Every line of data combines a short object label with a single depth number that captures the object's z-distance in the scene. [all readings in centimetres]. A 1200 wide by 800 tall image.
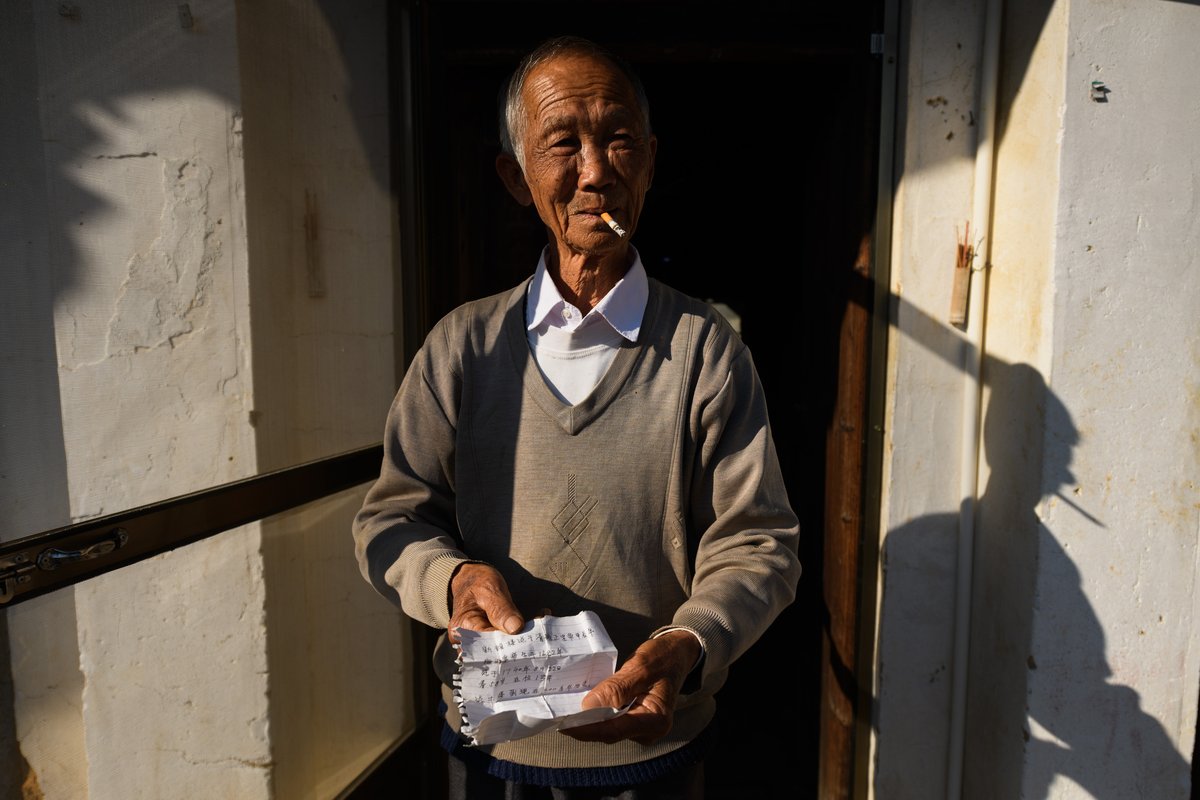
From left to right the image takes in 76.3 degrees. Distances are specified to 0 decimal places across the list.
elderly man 136
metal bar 127
